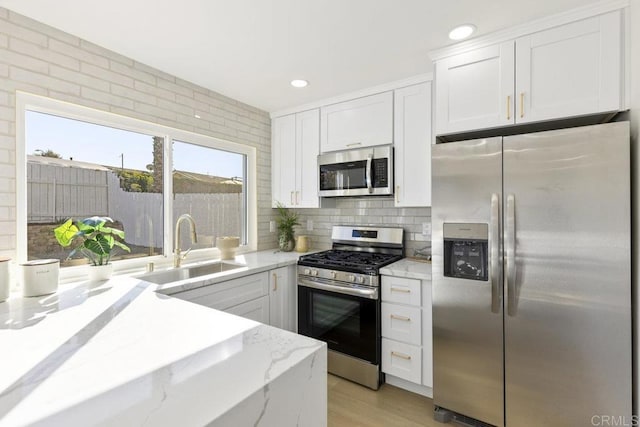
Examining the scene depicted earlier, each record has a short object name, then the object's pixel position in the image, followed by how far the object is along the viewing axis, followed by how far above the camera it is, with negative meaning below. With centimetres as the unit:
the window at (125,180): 180 +24
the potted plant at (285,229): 322 -19
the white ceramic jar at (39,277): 151 -33
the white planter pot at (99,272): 180 -37
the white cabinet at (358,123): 260 +81
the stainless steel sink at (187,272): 216 -47
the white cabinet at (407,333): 214 -88
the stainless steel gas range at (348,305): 229 -75
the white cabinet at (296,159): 304 +56
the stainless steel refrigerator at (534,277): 149 -36
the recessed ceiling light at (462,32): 178 +109
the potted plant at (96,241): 174 -17
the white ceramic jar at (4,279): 143 -32
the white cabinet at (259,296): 204 -64
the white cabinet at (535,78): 158 +79
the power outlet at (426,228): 271 -15
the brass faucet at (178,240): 235 -22
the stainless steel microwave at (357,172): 259 +36
